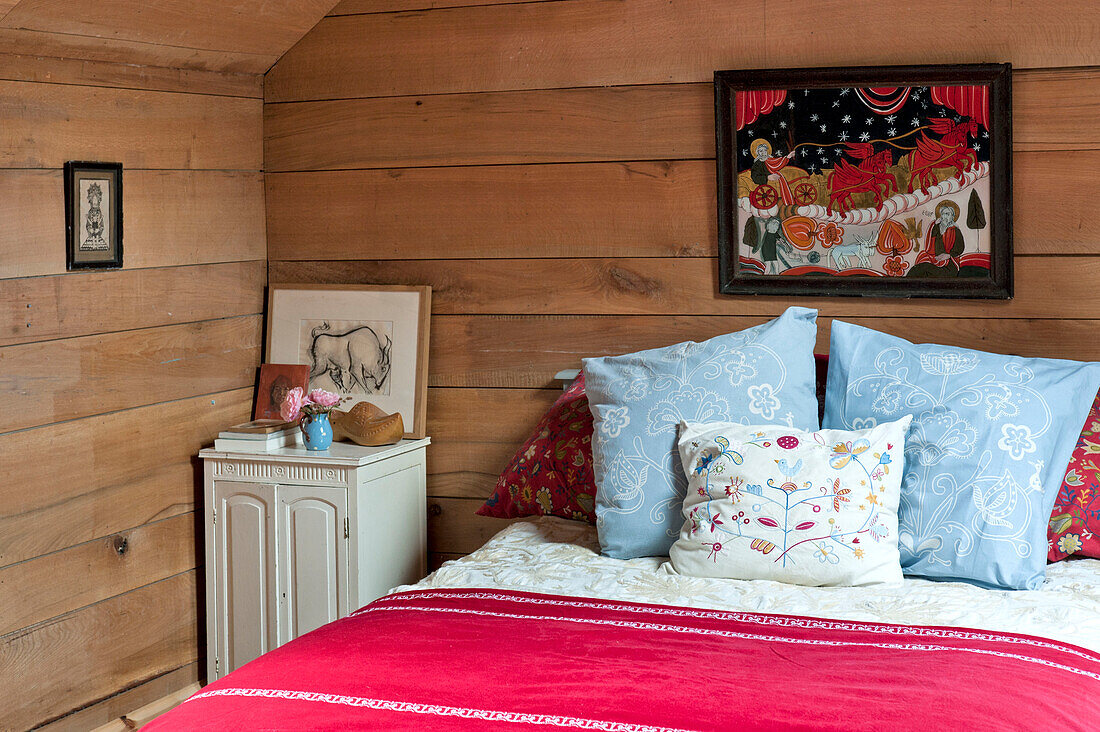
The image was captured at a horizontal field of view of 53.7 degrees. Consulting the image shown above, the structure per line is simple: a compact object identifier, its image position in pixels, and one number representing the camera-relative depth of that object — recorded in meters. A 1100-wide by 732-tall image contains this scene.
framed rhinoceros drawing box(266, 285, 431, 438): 2.91
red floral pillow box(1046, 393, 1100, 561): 2.02
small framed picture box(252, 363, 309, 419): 2.97
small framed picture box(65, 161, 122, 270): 2.45
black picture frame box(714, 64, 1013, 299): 2.42
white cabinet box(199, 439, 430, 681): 2.65
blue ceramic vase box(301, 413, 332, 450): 2.73
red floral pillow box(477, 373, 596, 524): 2.33
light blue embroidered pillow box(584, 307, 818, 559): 2.11
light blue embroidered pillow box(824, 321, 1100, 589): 1.92
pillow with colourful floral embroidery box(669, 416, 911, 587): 1.90
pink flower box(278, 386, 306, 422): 2.81
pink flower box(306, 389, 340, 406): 2.75
